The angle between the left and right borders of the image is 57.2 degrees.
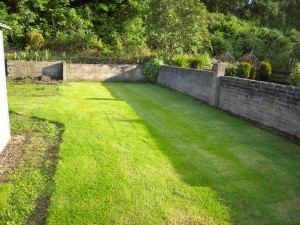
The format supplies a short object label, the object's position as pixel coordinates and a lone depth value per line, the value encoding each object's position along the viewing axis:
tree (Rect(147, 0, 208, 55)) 14.95
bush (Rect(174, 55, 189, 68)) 14.12
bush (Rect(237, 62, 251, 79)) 11.02
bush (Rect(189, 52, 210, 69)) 13.77
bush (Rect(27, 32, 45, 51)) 16.38
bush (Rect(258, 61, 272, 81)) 11.96
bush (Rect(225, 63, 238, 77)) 11.61
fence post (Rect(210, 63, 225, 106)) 8.90
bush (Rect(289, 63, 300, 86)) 9.45
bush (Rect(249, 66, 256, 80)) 11.48
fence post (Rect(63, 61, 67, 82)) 13.94
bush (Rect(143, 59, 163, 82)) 15.09
